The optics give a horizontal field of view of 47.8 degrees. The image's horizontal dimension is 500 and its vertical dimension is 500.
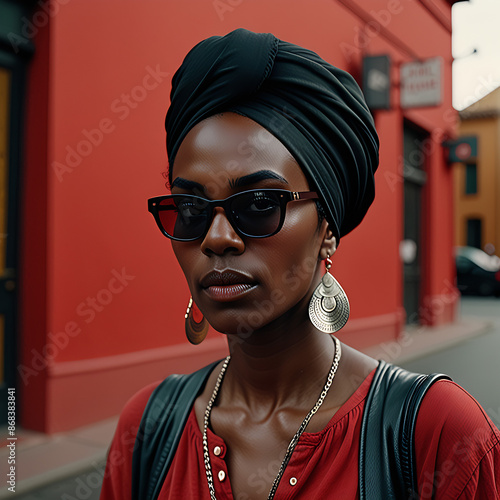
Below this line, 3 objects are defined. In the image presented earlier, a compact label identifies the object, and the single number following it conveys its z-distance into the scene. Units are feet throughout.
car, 59.62
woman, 3.41
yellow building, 84.28
